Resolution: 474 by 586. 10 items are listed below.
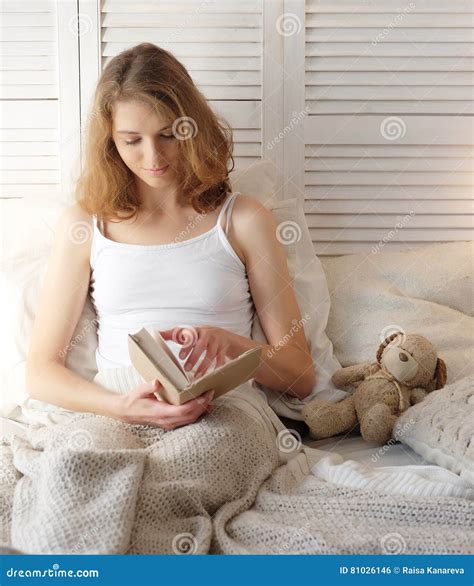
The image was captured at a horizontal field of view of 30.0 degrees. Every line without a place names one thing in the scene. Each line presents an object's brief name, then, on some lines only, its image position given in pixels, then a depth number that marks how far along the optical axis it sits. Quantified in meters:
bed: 1.18
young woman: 1.60
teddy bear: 1.58
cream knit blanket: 1.17
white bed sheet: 1.34
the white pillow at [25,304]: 1.66
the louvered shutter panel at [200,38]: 1.97
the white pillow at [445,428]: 1.40
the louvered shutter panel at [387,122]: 2.01
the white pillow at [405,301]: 1.78
